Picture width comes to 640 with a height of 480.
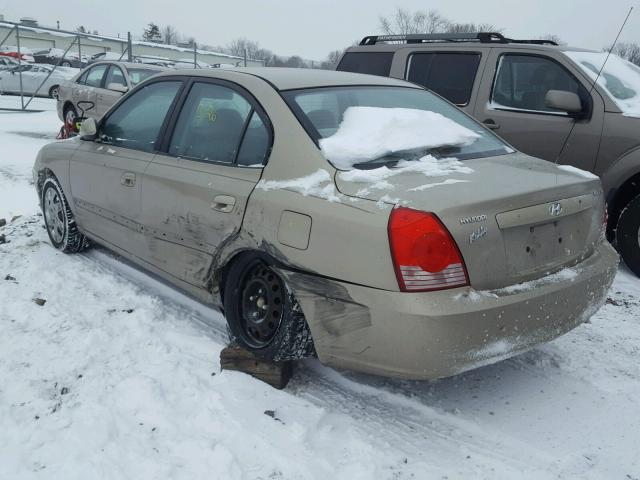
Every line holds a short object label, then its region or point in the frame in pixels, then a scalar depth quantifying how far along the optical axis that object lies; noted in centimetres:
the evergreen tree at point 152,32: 8940
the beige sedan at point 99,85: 1124
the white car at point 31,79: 2269
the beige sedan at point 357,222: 255
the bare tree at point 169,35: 9668
